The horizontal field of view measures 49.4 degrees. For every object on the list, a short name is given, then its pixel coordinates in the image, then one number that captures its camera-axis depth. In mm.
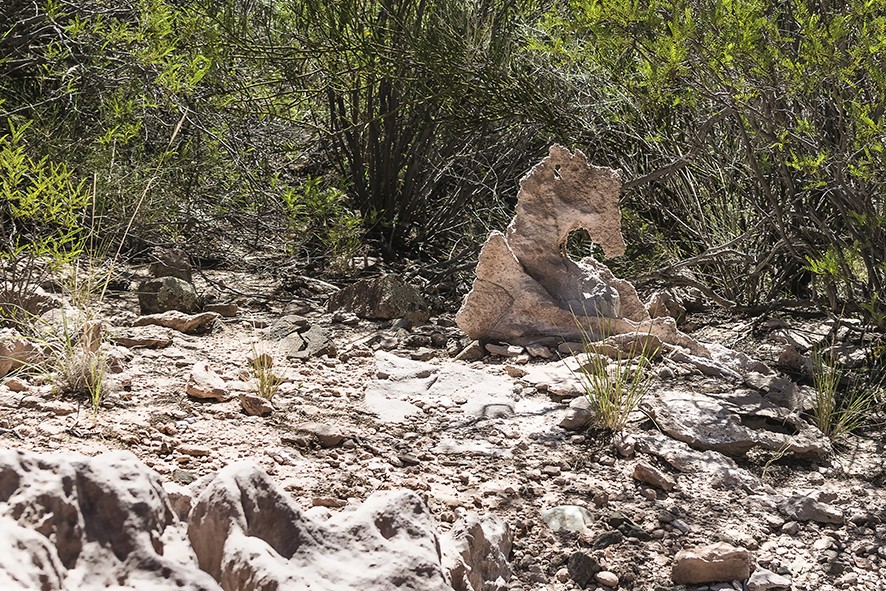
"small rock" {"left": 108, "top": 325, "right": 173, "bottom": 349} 4266
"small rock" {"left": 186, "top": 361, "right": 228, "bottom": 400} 3641
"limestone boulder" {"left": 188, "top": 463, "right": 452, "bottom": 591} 1577
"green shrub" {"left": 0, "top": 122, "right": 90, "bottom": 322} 4203
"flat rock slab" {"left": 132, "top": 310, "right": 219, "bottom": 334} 4574
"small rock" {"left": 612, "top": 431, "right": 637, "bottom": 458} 3498
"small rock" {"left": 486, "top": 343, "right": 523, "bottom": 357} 4449
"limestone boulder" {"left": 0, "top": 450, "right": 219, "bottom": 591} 1405
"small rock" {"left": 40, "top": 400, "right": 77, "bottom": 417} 3328
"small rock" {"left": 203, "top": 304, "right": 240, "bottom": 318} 5078
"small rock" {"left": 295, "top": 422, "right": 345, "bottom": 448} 3412
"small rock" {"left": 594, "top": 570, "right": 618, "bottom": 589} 2760
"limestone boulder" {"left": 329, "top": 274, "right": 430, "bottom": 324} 5105
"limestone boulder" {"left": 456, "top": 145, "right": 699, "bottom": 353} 4543
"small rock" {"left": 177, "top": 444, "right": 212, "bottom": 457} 3164
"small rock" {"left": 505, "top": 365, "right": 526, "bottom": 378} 4219
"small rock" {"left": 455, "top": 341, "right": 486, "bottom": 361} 4492
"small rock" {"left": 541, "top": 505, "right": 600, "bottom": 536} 3031
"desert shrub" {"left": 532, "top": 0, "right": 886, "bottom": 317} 3930
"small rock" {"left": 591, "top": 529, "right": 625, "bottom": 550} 2941
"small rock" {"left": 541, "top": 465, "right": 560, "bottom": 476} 3387
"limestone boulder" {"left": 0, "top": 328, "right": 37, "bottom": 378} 3639
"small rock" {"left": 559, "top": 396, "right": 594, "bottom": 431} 3709
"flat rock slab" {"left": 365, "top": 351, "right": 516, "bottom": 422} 3857
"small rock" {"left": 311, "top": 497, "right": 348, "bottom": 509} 2936
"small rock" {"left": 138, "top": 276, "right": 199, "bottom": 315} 4918
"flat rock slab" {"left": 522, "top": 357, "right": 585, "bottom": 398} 3988
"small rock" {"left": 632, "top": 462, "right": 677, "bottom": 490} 3309
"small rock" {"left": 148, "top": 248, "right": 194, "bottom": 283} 5363
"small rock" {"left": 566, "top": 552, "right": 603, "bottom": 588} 2768
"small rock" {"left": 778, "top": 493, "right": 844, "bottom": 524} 3172
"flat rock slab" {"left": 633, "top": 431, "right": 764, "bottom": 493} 3393
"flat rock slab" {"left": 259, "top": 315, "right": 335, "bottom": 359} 4449
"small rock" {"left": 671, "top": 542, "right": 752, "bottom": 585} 2781
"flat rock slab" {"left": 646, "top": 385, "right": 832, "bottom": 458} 3629
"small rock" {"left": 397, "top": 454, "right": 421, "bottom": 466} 3365
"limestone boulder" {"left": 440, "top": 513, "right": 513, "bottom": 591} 2088
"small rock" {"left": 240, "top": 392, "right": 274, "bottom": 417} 3600
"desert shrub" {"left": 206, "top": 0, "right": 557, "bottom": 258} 5746
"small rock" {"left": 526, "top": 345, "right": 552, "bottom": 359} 4418
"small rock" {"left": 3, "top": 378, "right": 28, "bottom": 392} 3488
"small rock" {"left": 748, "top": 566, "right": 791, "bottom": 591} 2766
